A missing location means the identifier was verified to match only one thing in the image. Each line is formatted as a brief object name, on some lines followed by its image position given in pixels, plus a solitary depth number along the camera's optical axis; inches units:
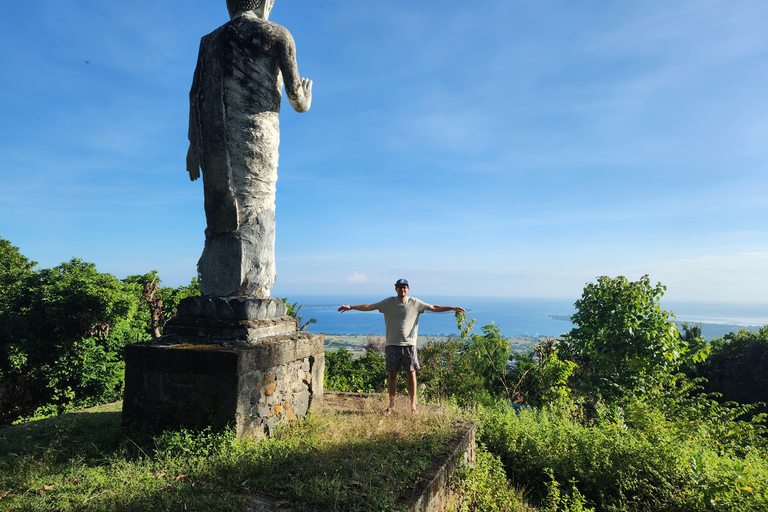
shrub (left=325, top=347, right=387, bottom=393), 380.2
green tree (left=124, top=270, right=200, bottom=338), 444.5
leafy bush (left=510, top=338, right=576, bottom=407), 361.7
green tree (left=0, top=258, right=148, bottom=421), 384.5
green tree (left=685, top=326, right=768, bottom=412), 769.2
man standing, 222.4
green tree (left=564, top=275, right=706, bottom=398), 371.6
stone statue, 191.0
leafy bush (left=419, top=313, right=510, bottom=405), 360.2
